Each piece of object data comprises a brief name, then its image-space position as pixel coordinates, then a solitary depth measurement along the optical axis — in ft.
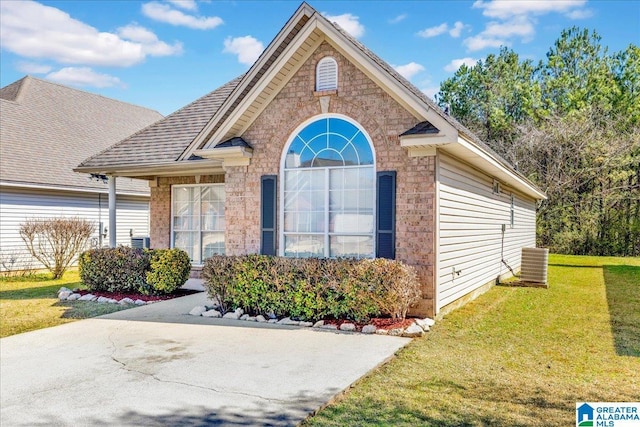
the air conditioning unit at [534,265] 44.37
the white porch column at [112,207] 42.02
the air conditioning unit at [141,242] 46.68
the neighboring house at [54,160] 51.75
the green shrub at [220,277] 28.53
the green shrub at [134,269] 35.12
